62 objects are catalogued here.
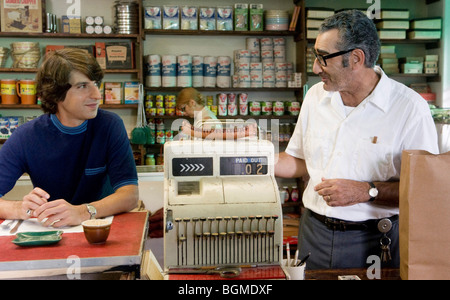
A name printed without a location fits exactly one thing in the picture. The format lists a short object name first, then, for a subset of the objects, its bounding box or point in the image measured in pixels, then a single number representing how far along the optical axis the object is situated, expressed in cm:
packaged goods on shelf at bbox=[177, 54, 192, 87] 514
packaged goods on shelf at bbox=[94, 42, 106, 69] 508
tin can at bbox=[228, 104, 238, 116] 531
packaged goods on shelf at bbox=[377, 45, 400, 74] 541
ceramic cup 135
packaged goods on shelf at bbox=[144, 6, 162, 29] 507
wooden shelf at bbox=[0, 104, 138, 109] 502
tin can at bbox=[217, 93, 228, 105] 528
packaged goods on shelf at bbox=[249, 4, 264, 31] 525
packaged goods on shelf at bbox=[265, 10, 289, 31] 527
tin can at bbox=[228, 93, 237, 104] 530
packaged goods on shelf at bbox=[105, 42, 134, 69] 509
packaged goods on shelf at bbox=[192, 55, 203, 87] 521
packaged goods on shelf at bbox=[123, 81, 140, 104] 518
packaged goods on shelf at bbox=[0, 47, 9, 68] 505
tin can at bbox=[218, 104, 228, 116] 529
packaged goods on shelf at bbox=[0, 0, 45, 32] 490
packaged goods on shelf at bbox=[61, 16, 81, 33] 503
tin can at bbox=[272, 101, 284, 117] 537
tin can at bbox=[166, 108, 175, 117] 520
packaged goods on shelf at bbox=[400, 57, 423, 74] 543
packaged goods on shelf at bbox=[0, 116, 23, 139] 504
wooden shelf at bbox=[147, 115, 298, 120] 527
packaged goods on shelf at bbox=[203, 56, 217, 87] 523
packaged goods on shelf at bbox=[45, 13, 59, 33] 498
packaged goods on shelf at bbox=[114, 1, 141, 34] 500
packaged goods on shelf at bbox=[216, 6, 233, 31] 518
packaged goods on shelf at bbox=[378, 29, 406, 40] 535
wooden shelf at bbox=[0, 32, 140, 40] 497
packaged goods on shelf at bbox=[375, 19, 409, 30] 533
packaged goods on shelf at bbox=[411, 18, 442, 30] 539
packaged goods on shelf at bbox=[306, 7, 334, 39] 523
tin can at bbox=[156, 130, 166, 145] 522
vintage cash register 128
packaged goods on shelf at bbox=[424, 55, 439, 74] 551
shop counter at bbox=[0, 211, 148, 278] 123
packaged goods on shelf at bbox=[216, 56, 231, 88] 522
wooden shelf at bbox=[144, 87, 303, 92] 524
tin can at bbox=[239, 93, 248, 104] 532
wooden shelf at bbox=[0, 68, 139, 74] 499
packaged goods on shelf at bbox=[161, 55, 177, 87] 514
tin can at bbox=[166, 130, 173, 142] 526
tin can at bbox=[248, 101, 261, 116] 536
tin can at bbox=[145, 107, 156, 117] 516
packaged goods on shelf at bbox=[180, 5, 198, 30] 514
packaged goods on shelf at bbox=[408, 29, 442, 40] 539
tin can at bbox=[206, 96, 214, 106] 530
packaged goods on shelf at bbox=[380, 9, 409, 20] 528
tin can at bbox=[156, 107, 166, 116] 517
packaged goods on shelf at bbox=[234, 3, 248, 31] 521
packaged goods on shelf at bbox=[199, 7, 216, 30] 516
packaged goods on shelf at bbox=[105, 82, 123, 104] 519
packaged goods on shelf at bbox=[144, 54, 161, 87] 512
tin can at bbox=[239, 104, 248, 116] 534
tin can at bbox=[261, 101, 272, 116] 538
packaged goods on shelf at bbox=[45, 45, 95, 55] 503
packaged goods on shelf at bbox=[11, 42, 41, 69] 499
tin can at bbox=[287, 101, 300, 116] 539
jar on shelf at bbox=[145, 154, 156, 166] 517
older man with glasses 171
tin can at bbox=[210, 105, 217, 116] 528
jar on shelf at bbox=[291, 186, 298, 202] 548
